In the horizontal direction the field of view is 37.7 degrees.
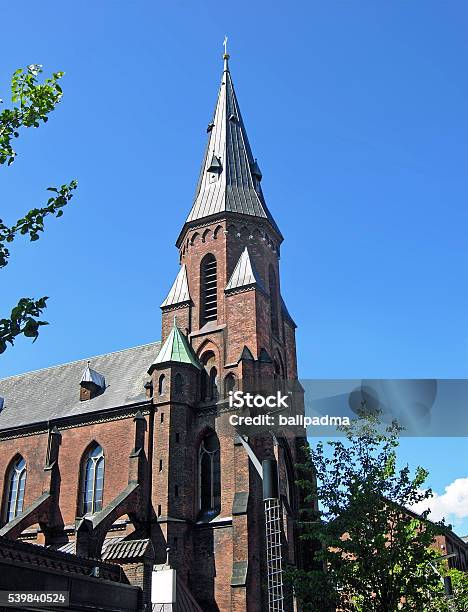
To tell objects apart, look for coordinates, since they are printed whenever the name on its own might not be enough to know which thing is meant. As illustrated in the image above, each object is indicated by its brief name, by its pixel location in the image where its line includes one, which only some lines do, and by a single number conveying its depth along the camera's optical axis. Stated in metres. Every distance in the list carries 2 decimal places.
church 26.89
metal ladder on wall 25.56
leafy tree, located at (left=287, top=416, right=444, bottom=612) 18.39
